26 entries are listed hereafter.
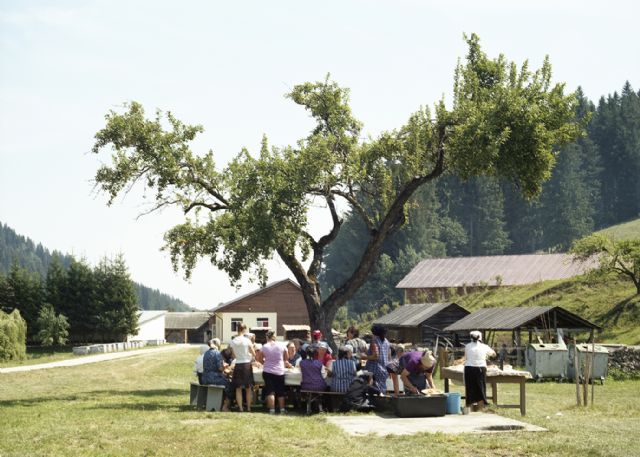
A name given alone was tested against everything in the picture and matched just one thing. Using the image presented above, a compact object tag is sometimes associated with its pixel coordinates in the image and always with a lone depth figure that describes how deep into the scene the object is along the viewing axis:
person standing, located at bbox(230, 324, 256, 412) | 21.05
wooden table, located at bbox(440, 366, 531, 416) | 19.84
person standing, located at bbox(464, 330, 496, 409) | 19.72
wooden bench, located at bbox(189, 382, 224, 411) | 21.11
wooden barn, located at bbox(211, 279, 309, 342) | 94.88
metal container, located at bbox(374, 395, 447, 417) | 18.75
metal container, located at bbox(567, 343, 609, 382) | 34.00
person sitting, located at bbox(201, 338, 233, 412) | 21.22
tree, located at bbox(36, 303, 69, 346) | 68.56
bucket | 19.45
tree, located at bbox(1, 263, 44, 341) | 71.69
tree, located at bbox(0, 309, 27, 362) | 53.47
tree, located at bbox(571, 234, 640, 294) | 54.38
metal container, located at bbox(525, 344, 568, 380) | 34.59
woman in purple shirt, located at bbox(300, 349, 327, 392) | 20.53
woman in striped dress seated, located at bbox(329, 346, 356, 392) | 20.28
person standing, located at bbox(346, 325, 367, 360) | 22.30
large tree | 28.88
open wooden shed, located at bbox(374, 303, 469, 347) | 53.88
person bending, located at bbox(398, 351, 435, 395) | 20.05
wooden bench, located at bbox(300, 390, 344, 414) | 20.36
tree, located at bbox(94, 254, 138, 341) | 73.62
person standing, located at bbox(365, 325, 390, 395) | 20.55
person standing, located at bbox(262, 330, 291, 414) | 20.91
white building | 99.56
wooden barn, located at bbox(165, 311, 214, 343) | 114.31
